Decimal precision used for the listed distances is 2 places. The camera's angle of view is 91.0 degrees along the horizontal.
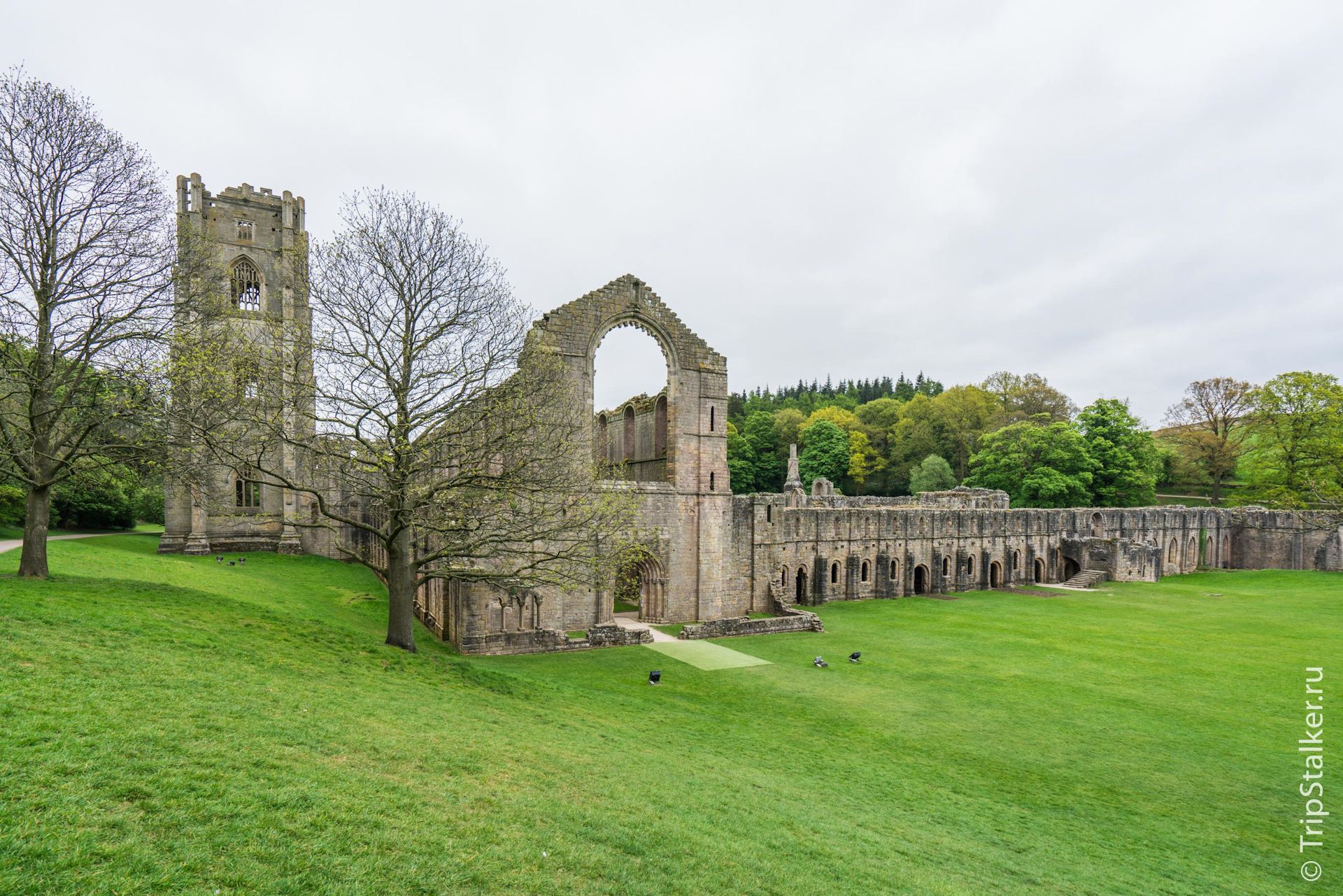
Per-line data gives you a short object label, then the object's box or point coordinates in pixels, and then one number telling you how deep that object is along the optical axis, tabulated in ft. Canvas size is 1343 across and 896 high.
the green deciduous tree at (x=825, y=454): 273.95
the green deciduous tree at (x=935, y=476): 245.04
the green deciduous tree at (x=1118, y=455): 195.00
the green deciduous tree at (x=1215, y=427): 216.13
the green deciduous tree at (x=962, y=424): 260.42
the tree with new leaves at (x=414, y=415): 50.01
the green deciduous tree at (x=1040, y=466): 191.72
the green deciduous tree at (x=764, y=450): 299.38
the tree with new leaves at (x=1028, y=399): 256.32
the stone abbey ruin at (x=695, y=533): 83.41
